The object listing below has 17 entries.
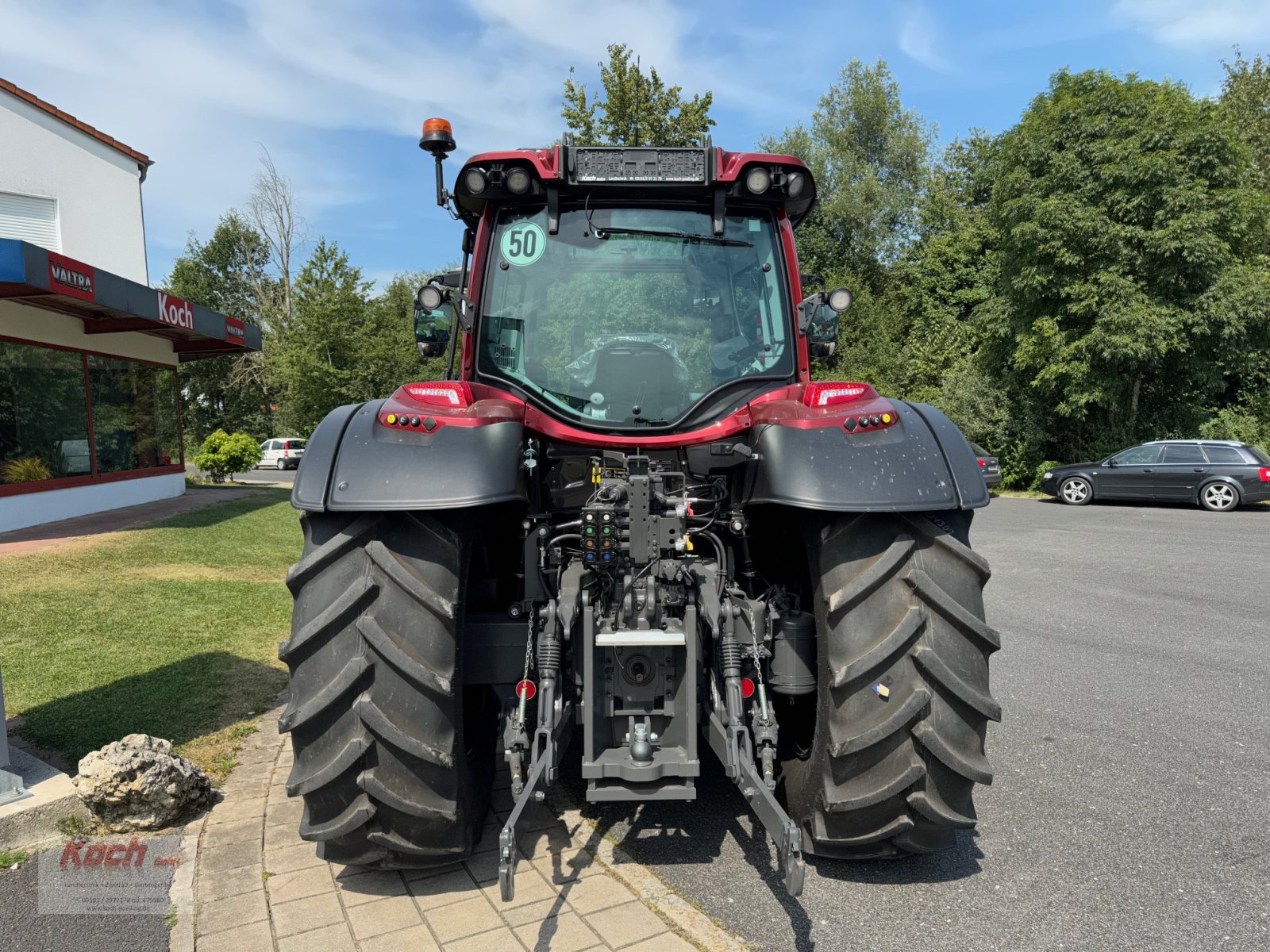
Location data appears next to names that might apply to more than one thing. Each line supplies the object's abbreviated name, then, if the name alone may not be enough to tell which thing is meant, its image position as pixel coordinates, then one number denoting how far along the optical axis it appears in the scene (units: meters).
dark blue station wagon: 15.69
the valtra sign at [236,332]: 15.94
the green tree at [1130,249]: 17.27
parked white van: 37.59
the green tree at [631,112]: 18.78
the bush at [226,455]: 21.76
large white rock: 3.29
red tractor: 2.56
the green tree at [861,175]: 33.41
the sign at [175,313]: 13.38
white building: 11.78
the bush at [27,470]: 11.86
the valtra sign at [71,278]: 10.40
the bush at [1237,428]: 19.62
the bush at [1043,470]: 20.86
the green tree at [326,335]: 28.09
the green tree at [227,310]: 44.25
